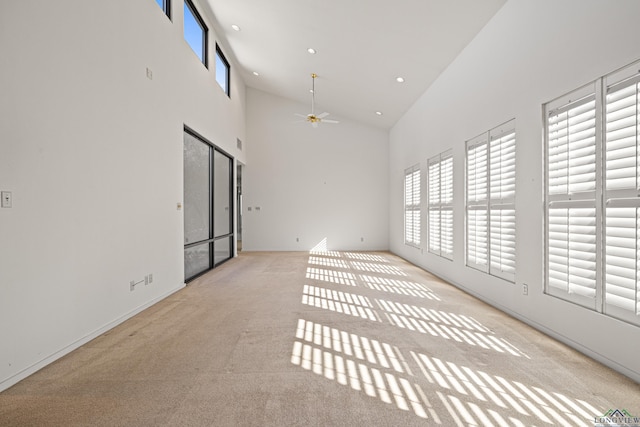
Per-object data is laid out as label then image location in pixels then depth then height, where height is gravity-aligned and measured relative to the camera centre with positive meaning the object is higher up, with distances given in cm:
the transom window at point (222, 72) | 660 +327
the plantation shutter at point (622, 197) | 203 +9
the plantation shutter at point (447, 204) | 491 +10
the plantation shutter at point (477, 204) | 391 +8
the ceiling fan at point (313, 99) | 680 +316
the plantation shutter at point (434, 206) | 543 +7
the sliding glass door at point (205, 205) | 504 +8
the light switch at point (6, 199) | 197 +7
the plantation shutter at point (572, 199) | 238 +10
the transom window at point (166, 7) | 424 +300
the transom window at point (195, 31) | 500 +328
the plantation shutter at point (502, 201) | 334 +11
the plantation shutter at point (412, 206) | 661 +9
